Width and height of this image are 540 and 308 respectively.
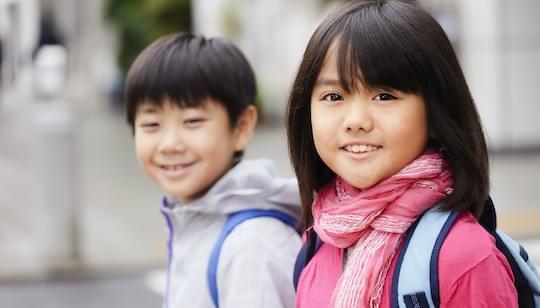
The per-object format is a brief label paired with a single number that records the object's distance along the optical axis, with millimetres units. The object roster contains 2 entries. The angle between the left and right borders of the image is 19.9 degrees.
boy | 3752
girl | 2835
